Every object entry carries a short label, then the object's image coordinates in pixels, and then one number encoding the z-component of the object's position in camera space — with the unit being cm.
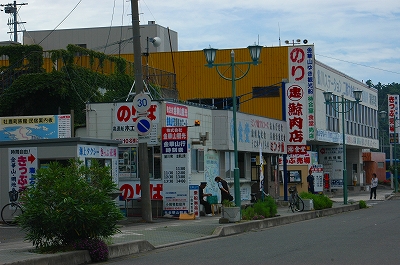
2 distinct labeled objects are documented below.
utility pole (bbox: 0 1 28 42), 7450
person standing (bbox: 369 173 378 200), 4735
